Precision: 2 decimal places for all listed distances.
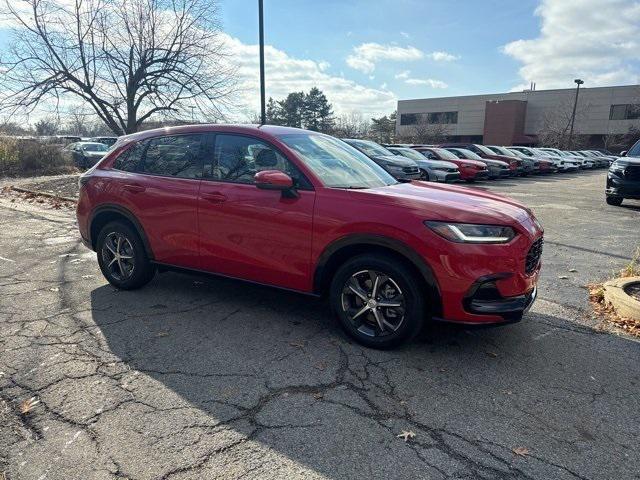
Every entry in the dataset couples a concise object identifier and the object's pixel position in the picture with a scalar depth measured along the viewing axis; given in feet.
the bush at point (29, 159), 67.56
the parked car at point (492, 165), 73.10
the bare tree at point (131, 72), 54.54
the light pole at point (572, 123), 151.23
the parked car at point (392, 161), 51.80
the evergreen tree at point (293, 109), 224.12
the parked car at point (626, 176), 37.50
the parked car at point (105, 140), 93.27
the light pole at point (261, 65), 38.67
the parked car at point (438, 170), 56.65
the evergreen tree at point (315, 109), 226.79
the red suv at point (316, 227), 11.13
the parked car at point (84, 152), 74.28
